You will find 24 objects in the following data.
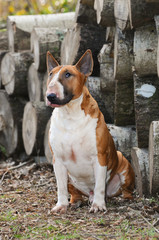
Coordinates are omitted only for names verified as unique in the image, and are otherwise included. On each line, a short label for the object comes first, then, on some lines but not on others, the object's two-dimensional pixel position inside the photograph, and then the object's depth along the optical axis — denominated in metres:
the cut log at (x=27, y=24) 11.34
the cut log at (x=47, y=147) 9.81
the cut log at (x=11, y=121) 11.92
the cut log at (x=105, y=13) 7.34
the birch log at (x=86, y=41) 8.25
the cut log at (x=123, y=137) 8.08
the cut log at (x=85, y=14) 8.45
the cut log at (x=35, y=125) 10.28
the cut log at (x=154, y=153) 6.18
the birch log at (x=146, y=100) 6.89
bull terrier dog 6.43
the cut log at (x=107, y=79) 7.92
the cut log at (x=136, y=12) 6.12
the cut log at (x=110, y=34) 7.84
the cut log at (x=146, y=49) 6.57
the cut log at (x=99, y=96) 8.28
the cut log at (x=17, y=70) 11.13
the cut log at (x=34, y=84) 10.38
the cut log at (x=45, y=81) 10.06
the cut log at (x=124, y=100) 7.72
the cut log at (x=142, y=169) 7.07
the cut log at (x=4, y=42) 13.38
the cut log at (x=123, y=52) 7.09
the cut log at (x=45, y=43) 9.92
